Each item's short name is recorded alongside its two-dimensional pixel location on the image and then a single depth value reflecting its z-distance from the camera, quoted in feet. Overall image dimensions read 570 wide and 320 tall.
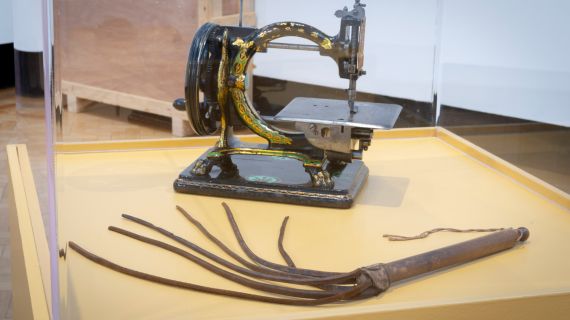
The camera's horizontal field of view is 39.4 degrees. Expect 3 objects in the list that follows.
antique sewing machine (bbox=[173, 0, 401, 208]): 6.31
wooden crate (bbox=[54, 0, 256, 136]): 8.16
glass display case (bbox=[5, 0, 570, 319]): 4.77
